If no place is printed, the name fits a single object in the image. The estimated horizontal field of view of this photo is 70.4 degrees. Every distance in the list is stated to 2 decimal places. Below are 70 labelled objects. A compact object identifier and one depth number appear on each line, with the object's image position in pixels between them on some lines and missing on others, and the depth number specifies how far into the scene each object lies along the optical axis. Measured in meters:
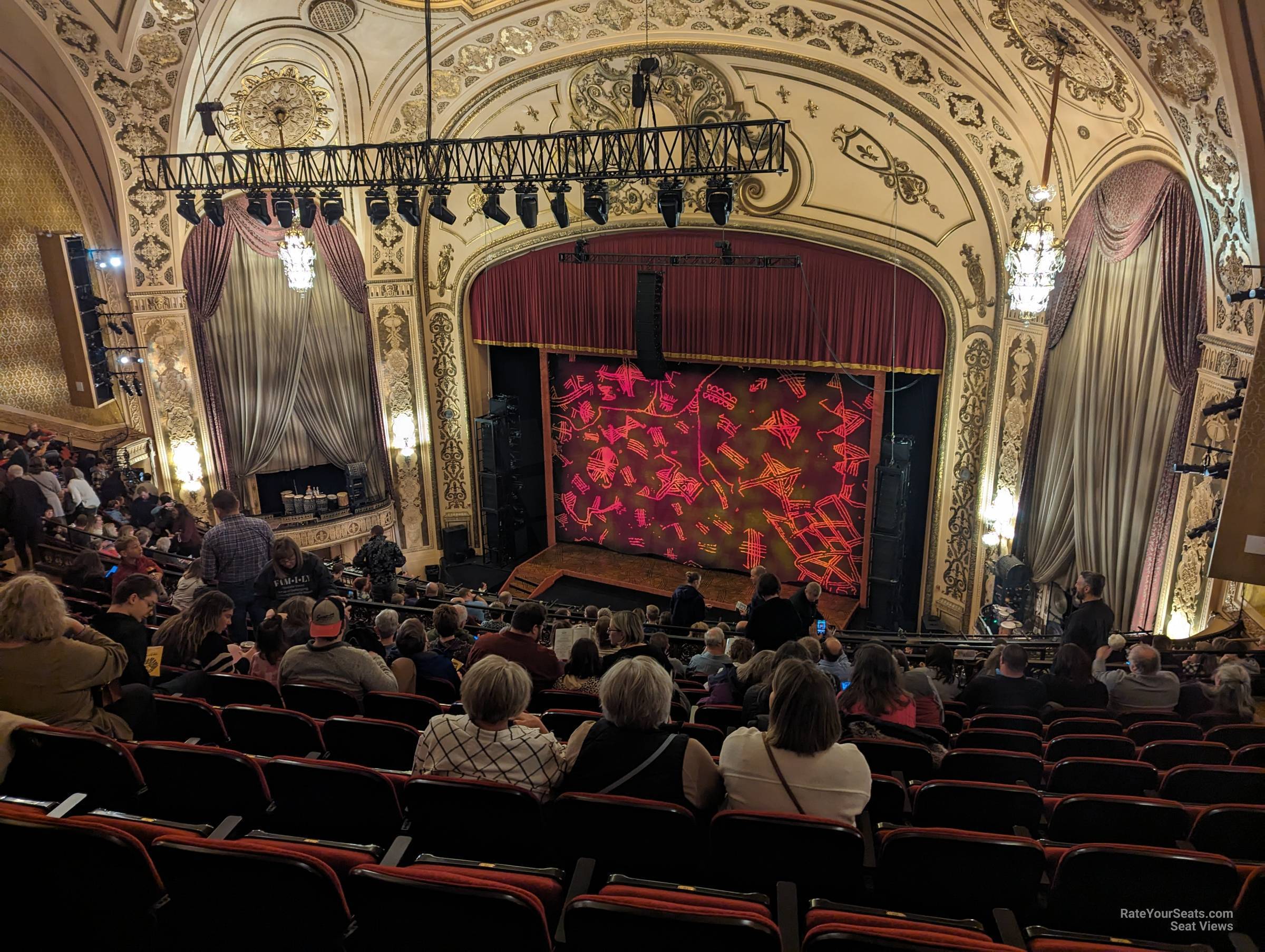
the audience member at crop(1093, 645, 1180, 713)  4.88
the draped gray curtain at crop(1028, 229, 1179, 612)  7.63
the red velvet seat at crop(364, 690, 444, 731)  3.85
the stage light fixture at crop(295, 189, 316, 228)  8.66
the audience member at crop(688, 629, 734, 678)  5.51
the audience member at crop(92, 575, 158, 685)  3.98
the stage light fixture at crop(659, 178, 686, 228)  8.05
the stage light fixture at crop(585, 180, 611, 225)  8.64
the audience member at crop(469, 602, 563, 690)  4.67
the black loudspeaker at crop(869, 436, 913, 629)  11.23
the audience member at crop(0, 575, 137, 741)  3.19
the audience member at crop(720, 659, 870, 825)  2.73
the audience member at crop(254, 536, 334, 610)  5.94
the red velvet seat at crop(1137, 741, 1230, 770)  3.98
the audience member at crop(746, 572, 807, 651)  6.35
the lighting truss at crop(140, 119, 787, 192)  7.87
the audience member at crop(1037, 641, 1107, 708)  4.92
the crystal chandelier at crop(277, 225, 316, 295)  10.31
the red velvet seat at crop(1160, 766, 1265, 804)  3.47
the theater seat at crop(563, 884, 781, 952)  1.97
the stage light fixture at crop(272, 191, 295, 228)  9.00
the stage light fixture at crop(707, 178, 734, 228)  7.97
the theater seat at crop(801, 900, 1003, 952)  1.91
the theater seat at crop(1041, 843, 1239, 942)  2.45
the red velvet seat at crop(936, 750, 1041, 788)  3.58
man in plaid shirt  6.09
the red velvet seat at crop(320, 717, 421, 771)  3.44
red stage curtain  11.19
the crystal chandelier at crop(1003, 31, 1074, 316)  7.39
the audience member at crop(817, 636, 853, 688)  5.26
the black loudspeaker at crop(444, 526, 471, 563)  13.95
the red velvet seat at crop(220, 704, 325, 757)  3.51
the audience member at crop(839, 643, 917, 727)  3.76
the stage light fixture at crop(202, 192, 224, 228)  9.09
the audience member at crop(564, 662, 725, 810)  2.79
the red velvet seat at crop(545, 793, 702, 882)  2.60
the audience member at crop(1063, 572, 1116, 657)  6.16
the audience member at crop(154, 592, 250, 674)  4.45
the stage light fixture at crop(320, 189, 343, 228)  9.27
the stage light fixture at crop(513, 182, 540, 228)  8.62
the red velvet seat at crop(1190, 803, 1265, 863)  2.99
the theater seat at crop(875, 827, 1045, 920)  2.50
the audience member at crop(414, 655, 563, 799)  2.90
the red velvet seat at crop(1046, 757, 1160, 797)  3.58
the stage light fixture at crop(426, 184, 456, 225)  8.84
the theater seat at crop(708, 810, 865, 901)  2.54
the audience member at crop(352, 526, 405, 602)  10.37
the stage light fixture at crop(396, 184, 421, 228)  8.79
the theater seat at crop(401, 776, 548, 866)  2.71
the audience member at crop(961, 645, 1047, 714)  4.79
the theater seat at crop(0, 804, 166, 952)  2.31
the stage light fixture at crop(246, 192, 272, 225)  9.07
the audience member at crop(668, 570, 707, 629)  8.20
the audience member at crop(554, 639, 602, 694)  4.51
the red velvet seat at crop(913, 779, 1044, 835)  3.03
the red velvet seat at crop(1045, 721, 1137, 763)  4.09
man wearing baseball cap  4.07
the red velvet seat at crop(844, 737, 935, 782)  3.51
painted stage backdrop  12.30
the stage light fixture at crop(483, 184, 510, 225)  8.80
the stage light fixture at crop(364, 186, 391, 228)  8.68
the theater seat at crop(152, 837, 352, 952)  2.21
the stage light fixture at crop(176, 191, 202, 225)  9.16
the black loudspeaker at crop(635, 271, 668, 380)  12.20
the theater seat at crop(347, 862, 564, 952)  2.07
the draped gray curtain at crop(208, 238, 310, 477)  12.12
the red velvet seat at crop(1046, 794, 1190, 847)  3.01
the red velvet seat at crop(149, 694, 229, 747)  3.63
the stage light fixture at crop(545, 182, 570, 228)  8.99
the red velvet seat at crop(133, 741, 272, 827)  2.95
